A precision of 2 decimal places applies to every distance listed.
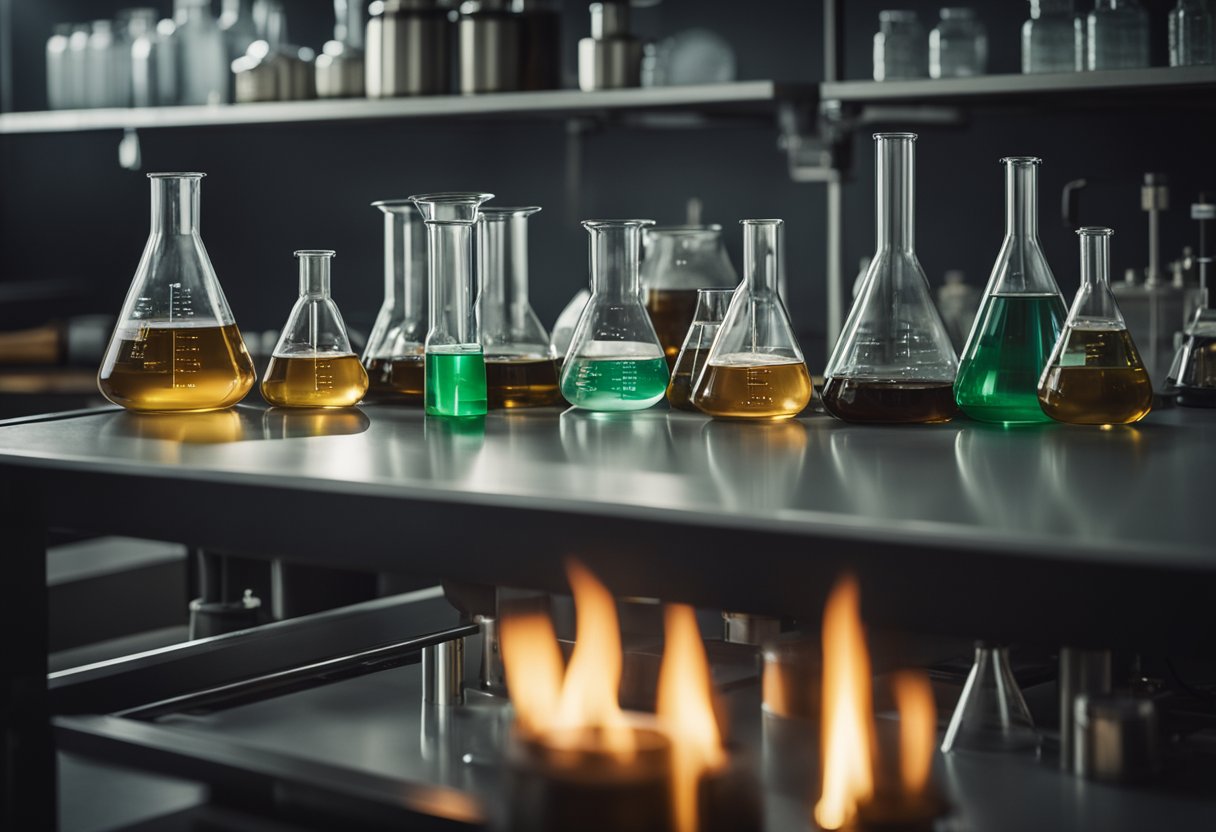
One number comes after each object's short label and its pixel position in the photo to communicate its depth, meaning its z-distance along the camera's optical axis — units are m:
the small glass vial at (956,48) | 2.60
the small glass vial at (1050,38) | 2.49
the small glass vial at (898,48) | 2.65
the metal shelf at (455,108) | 2.62
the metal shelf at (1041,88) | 2.27
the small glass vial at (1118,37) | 2.41
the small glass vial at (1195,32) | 2.36
